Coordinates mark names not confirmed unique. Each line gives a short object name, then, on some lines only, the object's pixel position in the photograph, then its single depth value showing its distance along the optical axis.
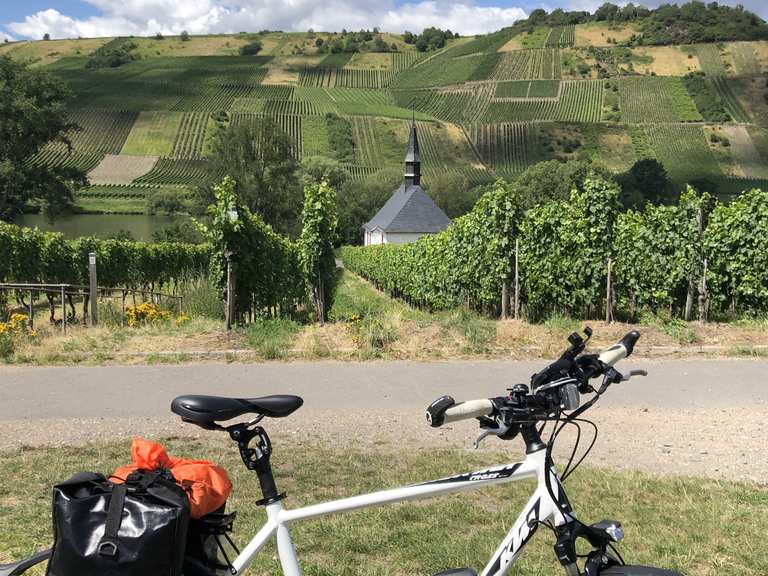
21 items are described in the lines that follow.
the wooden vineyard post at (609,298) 12.86
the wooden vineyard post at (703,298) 12.92
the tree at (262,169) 64.69
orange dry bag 2.30
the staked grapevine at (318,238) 16.11
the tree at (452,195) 86.44
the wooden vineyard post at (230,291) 12.13
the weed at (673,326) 11.02
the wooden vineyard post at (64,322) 11.95
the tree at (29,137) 49.59
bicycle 2.17
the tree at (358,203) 85.81
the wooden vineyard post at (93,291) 13.02
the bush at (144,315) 13.40
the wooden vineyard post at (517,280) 13.63
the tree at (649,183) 79.50
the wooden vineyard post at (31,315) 12.43
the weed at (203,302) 16.22
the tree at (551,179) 74.94
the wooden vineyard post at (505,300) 13.84
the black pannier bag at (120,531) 2.06
